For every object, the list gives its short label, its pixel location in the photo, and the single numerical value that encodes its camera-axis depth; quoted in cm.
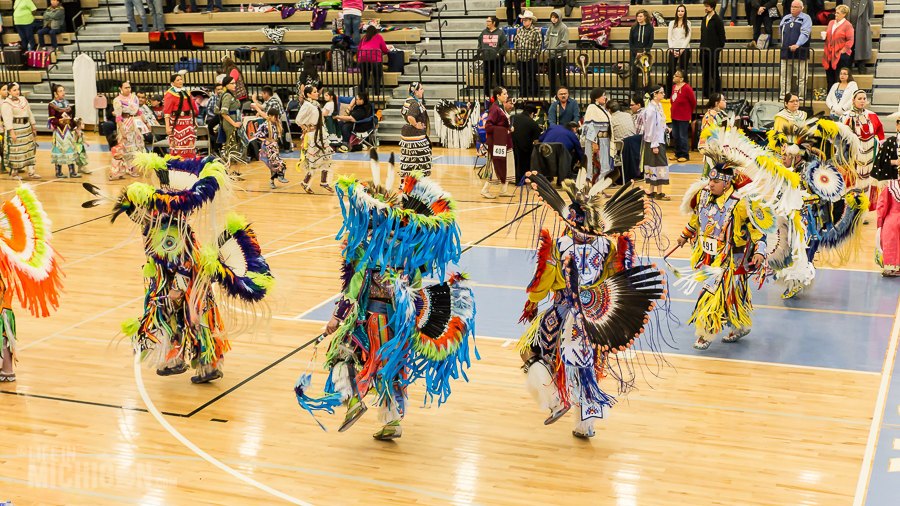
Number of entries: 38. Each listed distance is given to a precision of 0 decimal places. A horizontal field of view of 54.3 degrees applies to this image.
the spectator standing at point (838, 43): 1431
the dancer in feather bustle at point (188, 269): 562
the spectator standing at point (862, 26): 1452
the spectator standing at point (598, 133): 1208
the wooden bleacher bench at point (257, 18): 1958
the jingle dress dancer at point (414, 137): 1140
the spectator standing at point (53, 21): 2117
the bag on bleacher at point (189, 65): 1925
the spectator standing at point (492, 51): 1664
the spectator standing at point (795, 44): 1484
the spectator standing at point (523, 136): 1274
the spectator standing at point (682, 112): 1390
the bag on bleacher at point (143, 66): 1931
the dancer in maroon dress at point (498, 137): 1223
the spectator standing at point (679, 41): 1544
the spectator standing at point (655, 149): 1159
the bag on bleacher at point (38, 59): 2067
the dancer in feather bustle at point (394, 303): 476
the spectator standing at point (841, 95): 1226
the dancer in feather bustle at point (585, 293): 490
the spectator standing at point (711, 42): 1531
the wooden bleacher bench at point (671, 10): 1684
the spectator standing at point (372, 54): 1767
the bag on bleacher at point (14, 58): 2072
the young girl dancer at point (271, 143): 1313
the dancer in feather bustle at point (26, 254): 575
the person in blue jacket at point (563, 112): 1302
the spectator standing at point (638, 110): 1207
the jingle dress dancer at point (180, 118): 1248
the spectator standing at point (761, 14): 1561
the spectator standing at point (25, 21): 2091
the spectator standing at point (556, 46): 1620
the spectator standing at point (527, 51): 1619
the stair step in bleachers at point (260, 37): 1886
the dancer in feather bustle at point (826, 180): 804
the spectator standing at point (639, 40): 1564
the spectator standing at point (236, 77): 1470
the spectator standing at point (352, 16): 1800
